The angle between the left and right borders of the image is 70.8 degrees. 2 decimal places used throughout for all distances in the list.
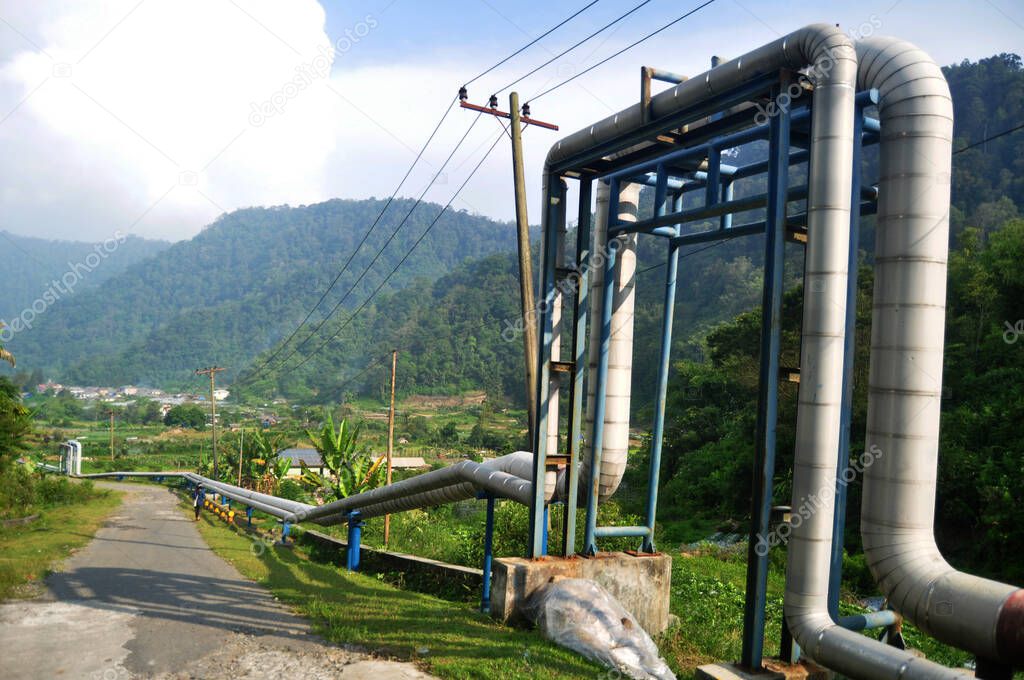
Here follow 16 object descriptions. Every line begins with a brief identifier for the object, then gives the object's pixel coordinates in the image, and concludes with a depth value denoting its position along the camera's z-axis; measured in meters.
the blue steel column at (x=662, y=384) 9.52
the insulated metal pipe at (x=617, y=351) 9.27
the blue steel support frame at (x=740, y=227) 6.02
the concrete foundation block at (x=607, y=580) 8.57
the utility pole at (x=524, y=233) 11.86
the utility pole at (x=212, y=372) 43.06
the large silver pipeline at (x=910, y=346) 5.23
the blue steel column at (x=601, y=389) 9.16
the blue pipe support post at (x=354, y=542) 15.09
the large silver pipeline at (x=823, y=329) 5.58
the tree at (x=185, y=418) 96.62
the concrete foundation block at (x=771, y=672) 6.02
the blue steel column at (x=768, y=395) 5.99
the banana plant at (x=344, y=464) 23.25
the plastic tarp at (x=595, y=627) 7.36
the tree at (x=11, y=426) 22.30
